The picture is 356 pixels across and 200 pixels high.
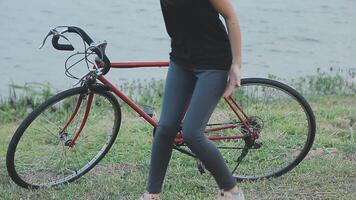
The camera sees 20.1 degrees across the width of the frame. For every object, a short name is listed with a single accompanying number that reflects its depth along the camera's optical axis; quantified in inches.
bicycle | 187.3
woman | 156.6
